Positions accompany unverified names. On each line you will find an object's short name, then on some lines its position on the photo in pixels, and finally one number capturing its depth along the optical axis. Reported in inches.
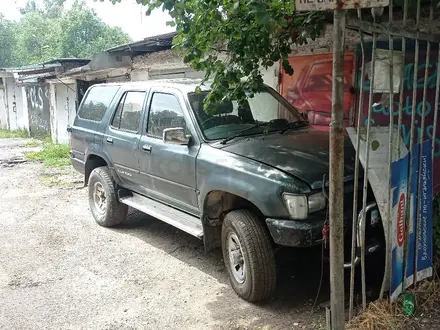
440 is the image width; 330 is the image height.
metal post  100.0
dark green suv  136.6
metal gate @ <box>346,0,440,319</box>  114.5
